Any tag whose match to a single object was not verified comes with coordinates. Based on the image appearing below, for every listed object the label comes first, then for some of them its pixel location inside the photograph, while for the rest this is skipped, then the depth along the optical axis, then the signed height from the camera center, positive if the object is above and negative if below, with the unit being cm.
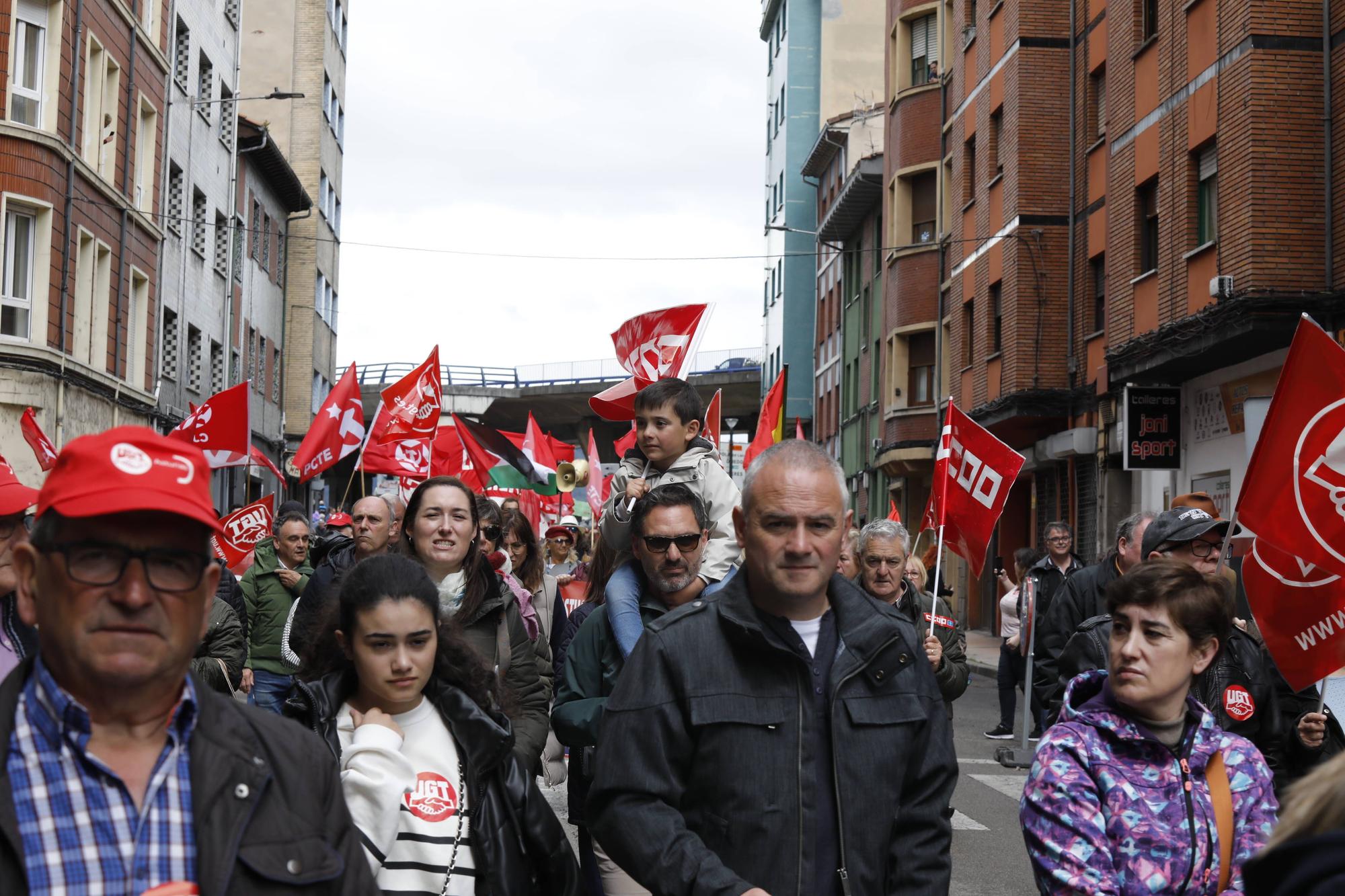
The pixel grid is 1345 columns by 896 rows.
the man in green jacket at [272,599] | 1062 -50
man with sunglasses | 555 -16
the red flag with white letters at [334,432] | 1931 +108
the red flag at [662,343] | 1200 +136
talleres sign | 2328 +152
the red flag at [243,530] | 1480 -7
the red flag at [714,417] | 1686 +129
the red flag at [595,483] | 2547 +73
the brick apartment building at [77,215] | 2522 +505
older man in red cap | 228 -28
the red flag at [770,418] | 1750 +129
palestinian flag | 2092 +96
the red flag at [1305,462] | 629 +30
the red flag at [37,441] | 1669 +81
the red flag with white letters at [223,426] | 1606 +93
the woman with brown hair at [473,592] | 589 -24
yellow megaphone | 2734 +86
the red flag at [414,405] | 1780 +130
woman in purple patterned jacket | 394 -58
